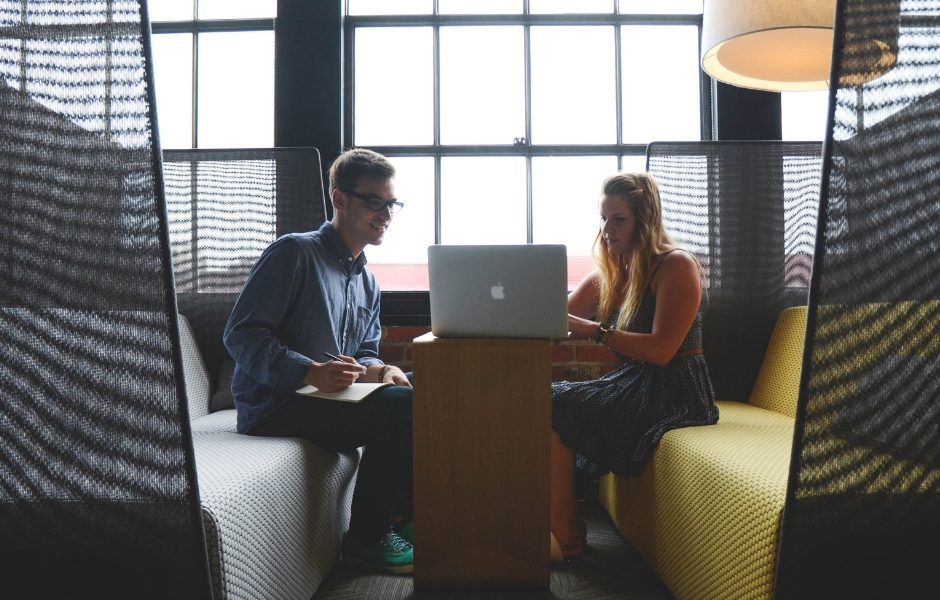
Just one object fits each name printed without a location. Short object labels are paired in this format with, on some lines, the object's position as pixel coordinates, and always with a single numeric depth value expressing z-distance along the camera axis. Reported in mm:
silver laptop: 1744
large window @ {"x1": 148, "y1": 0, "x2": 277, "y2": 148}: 3055
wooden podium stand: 1744
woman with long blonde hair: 1983
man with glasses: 1826
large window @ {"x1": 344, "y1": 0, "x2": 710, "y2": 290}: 2992
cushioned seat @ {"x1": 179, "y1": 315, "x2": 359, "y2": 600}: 1193
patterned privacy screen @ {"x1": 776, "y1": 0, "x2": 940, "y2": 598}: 910
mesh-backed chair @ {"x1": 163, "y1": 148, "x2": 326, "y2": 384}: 2535
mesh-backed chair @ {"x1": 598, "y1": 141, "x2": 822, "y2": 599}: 2232
